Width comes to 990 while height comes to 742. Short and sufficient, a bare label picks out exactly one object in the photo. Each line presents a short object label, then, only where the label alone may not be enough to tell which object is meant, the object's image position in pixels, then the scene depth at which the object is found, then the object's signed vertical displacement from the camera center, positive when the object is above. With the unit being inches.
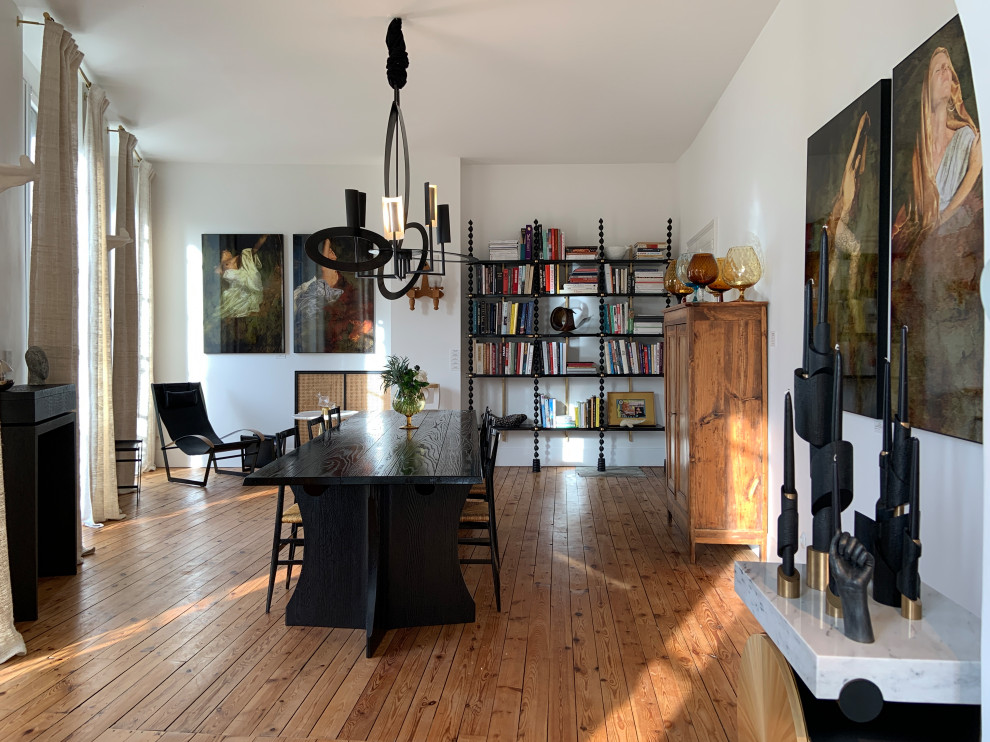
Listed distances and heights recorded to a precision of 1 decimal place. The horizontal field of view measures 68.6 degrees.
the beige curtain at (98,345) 197.3 +5.6
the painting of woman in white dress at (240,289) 286.5 +30.3
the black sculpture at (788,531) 68.1 -16.1
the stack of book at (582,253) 280.7 +43.7
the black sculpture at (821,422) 67.1 -5.2
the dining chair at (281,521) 131.4 -28.2
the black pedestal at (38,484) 128.5 -23.3
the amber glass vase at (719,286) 173.9 +19.5
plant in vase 165.2 -5.2
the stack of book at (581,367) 283.3 -0.6
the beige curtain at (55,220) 162.1 +33.1
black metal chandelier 134.0 +28.0
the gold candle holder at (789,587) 67.9 -20.8
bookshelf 280.2 +17.8
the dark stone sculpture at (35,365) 145.8 +0.1
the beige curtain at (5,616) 110.9 -38.8
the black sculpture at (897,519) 63.4 -13.8
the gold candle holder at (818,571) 69.8 -19.9
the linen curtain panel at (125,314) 231.8 +16.8
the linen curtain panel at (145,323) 268.5 +16.3
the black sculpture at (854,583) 57.2 -17.3
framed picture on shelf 286.7 -16.6
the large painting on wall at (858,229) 106.3 +21.7
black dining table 122.6 -31.8
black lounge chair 258.4 -23.1
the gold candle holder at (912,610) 63.2 -21.3
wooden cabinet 163.3 -12.7
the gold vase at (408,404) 169.5 -9.0
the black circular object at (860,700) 54.9 -25.4
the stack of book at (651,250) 279.6 +44.6
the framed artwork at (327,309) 288.4 +22.5
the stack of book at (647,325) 281.7 +15.7
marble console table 55.5 -22.5
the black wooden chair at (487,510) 135.4 -28.3
